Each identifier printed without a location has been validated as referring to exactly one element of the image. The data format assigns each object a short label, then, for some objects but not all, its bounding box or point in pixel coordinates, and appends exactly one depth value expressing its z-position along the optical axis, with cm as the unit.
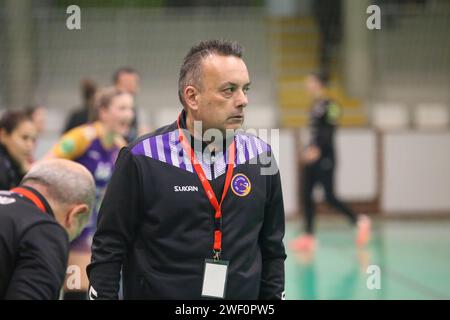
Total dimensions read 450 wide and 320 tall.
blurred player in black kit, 1861
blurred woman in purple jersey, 1045
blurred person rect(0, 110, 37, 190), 1030
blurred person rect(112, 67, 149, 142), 1466
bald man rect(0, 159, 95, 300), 480
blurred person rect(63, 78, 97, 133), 1561
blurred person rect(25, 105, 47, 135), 1518
